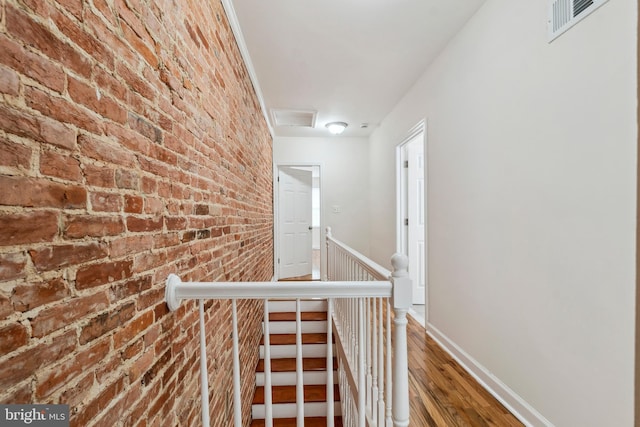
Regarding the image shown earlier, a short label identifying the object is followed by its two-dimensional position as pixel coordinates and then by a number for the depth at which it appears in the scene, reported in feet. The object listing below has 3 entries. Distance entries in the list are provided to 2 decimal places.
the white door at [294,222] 15.53
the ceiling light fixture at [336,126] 13.21
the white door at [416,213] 11.61
